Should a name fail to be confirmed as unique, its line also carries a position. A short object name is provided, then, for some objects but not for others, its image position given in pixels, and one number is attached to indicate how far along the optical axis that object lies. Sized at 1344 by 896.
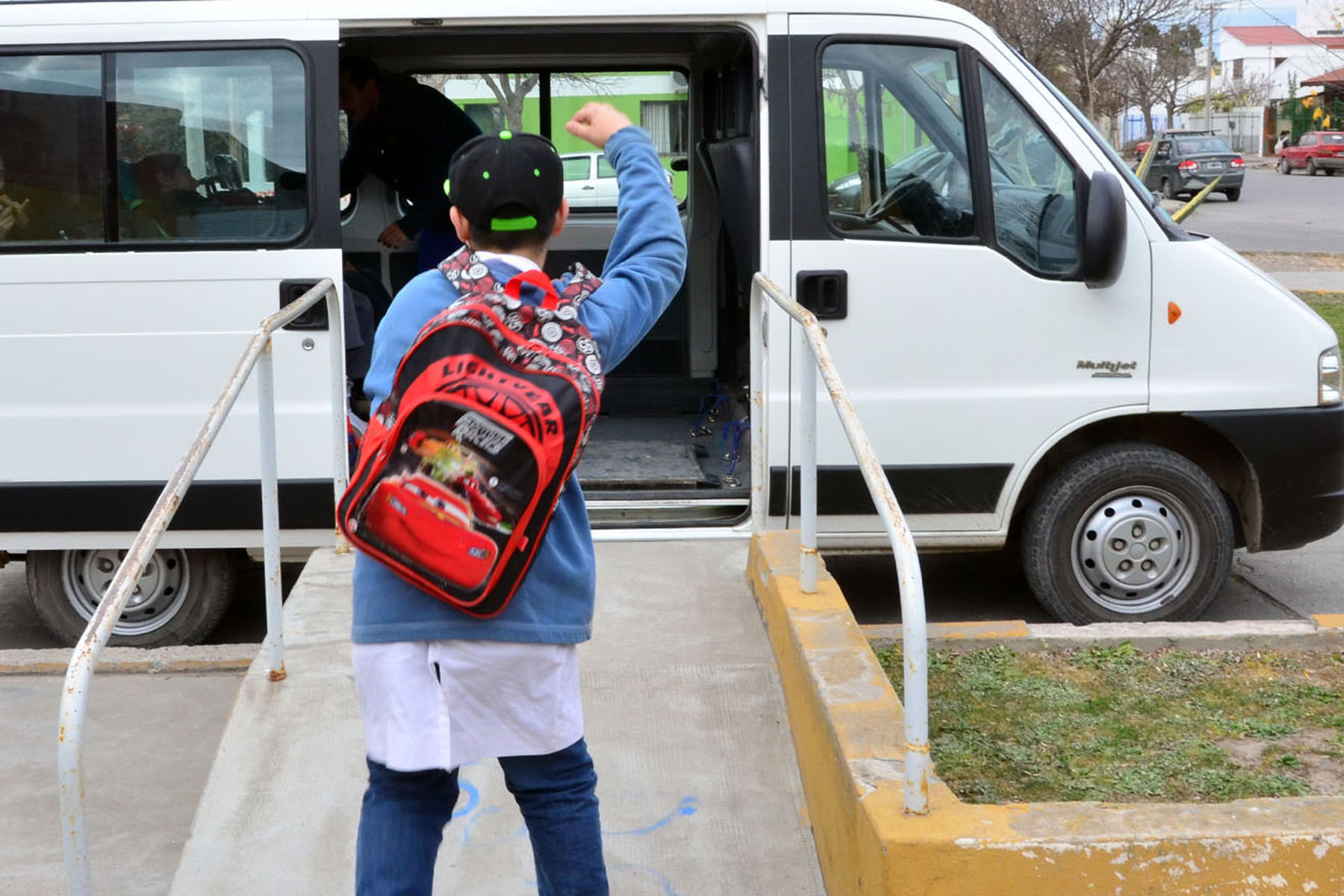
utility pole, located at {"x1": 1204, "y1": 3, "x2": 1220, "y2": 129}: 57.41
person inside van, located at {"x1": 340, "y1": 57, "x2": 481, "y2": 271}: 6.31
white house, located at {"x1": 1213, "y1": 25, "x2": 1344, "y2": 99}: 82.75
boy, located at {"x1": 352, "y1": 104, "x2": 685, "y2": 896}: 2.45
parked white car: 7.69
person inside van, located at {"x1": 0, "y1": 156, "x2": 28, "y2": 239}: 5.09
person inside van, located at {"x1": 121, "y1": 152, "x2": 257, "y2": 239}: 5.11
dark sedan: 34.28
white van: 5.07
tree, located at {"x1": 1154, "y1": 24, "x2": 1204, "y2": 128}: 39.00
